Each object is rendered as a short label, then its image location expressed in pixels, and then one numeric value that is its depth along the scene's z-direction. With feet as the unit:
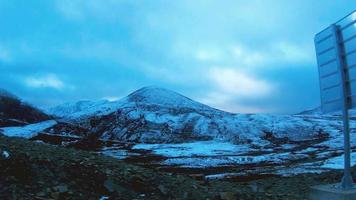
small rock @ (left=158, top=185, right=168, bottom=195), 49.66
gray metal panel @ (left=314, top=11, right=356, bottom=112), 31.22
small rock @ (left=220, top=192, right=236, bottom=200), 49.05
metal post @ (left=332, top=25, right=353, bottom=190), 32.04
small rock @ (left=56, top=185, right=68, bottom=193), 44.47
